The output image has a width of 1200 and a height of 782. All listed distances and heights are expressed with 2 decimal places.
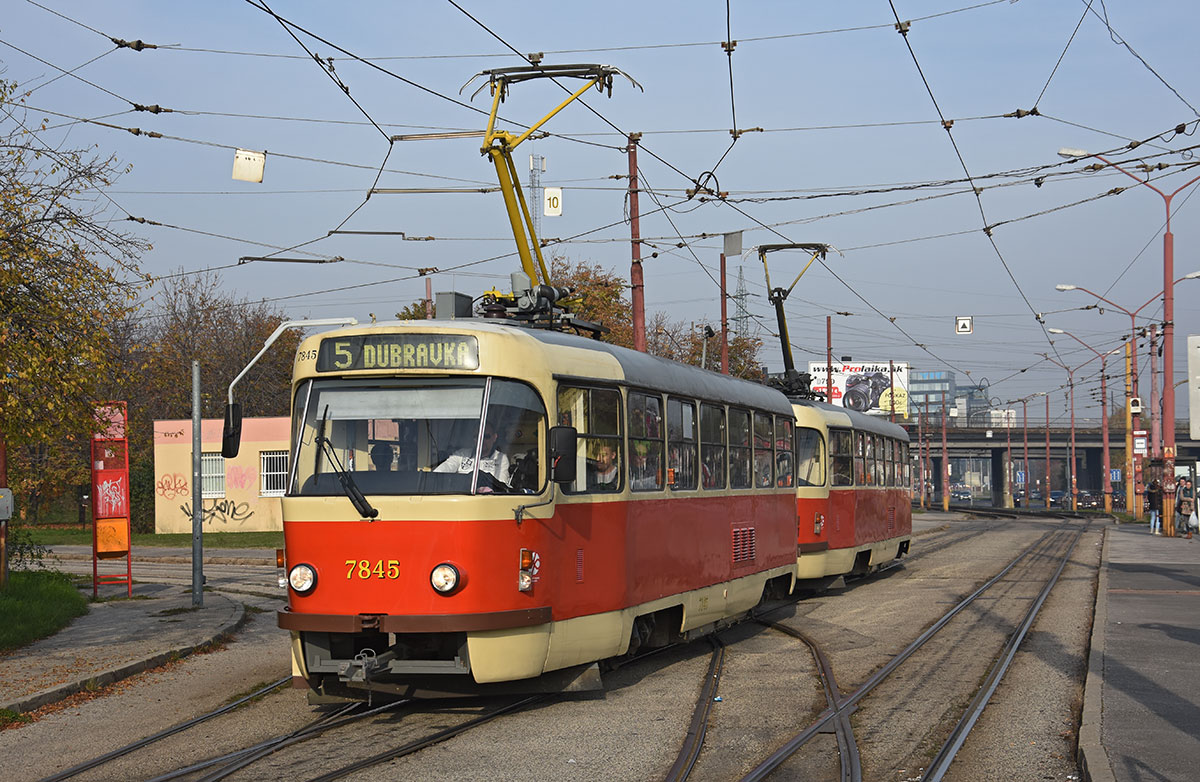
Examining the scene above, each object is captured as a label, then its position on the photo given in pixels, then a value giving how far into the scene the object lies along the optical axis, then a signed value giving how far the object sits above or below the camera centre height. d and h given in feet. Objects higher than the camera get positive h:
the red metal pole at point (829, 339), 171.40 +15.63
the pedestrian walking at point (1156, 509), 130.62 -5.98
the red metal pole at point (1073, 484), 255.50 -6.92
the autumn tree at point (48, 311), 41.14 +5.05
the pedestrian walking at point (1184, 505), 121.29 -5.27
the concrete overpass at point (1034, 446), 341.82 +1.47
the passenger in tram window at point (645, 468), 36.79 -0.34
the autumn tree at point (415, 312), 200.64 +23.30
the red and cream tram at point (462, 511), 30.01 -1.27
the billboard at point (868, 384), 300.61 +17.33
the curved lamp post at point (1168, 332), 118.32 +10.86
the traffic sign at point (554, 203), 88.07 +17.30
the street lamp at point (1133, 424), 151.08 +3.27
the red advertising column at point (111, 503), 64.59 -2.06
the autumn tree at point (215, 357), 187.32 +15.72
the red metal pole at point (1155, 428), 128.98 +2.19
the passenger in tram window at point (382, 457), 30.83 +0.05
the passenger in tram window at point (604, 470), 34.37 -0.36
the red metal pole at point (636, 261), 74.49 +11.25
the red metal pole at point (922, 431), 280.02 +4.98
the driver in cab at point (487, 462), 30.53 -0.10
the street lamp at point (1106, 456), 231.46 -1.01
